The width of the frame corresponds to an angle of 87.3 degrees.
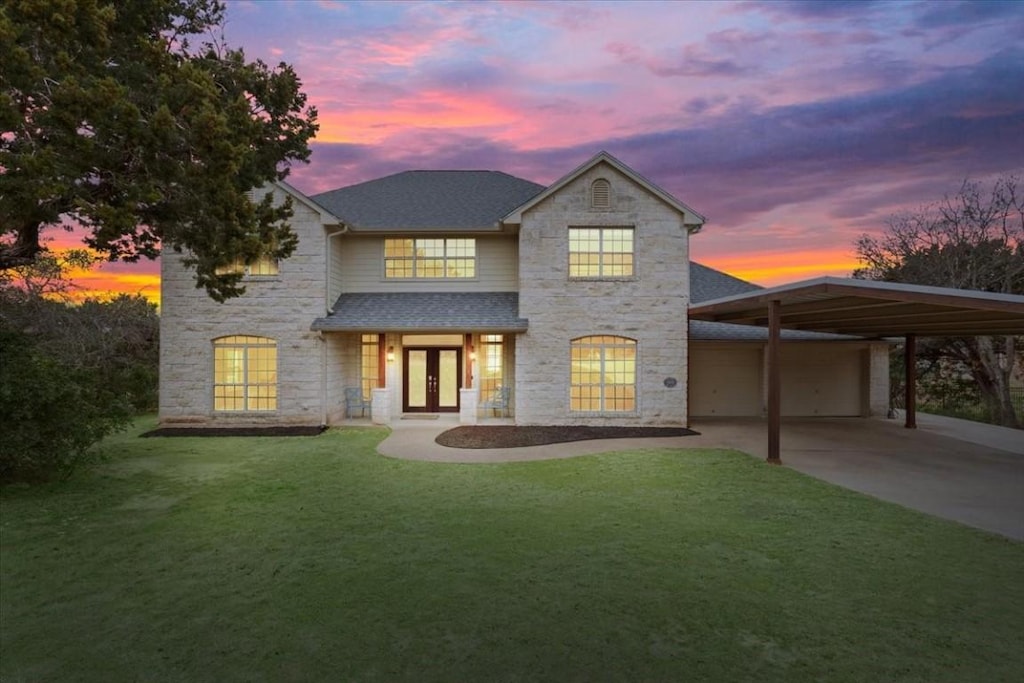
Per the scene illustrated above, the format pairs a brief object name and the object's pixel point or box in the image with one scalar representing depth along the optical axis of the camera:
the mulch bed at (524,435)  13.63
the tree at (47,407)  8.70
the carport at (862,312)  8.23
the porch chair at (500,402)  17.67
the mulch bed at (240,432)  15.12
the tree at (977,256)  20.72
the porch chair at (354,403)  17.81
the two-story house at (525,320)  16.08
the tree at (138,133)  6.44
